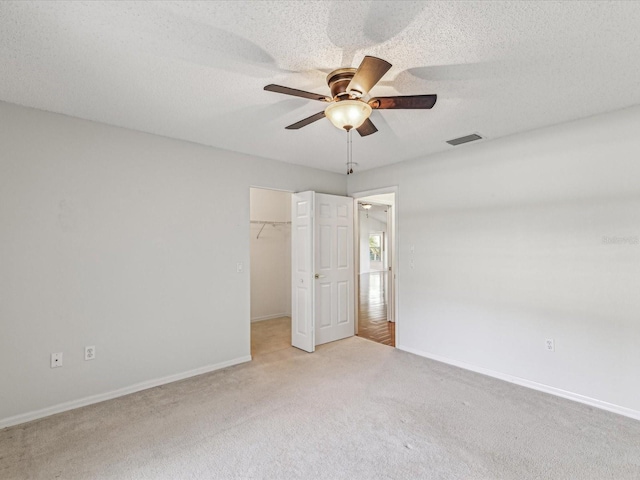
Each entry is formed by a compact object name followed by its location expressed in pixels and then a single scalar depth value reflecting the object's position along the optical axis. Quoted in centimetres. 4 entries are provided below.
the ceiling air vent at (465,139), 331
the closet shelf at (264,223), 609
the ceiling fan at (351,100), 184
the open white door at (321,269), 421
